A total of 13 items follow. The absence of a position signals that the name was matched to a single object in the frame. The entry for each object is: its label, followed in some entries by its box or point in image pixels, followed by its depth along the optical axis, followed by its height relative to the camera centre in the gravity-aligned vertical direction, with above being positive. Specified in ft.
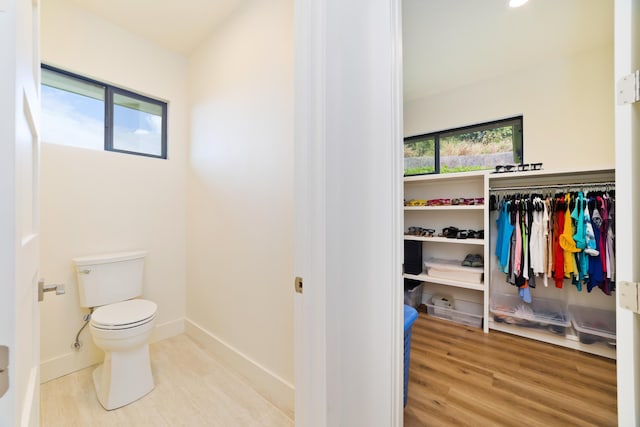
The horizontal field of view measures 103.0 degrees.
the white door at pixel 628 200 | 2.40 +0.12
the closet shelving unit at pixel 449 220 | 8.61 -0.27
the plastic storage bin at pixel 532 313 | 7.32 -3.03
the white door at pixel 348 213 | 2.76 +0.00
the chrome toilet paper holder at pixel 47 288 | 2.60 -0.77
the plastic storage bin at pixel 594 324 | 6.66 -3.04
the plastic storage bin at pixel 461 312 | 8.54 -3.51
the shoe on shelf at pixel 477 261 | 8.78 -1.67
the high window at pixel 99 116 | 5.94 +2.57
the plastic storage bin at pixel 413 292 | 9.96 -3.12
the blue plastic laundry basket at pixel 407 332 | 4.31 -2.05
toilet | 4.86 -2.15
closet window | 8.77 +2.49
